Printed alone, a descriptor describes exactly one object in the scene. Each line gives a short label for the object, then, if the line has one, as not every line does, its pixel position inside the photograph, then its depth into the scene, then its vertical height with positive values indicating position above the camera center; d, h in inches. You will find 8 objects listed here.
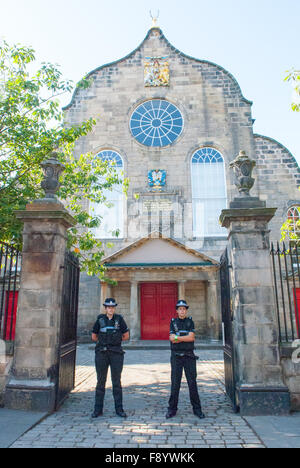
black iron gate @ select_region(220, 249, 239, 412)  228.1 -18.3
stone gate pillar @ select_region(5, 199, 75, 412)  211.6 +1.5
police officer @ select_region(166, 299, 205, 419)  204.1 -31.8
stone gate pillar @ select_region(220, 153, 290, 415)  209.5 -1.7
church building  645.9 +291.5
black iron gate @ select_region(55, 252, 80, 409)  233.1 -15.3
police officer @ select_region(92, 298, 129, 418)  204.8 -26.1
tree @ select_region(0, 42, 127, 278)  301.9 +158.4
